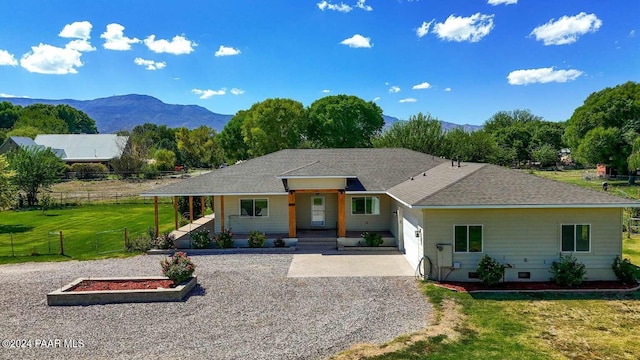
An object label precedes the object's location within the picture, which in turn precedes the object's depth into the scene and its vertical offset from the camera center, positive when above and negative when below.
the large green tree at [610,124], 47.78 +5.92
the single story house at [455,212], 12.77 -1.59
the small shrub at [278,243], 17.81 -3.20
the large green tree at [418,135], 39.72 +3.67
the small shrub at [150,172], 53.28 +0.15
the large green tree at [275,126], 50.09 +5.88
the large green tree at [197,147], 74.58 +5.06
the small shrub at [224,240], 17.72 -3.03
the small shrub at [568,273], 12.24 -3.24
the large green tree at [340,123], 53.91 +6.61
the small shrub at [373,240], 17.47 -3.06
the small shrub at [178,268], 11.95 -2.92
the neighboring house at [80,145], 63.66 +4.90
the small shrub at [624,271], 12.40 -3.26
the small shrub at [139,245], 17.69 -3.22
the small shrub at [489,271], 12.29 -3.18
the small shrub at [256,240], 17.73 -3.05
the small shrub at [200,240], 17.67 -3.02
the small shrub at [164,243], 17.58 -3.11
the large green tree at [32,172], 32.64 +0.21
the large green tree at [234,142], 61.00 +4.83
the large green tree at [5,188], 25.05 -0.85
